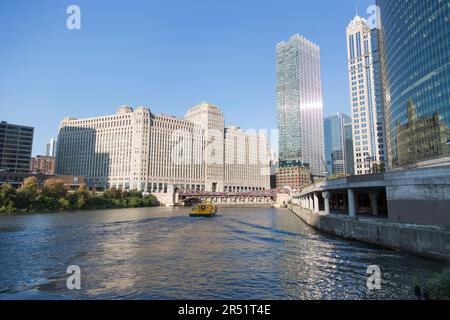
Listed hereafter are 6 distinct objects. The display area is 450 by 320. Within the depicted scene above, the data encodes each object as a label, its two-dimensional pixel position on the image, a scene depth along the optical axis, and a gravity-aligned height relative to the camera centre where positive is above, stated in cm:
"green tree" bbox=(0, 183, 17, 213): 9294 +82
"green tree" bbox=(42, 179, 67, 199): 11484 +422
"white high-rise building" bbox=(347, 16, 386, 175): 19086 +3606
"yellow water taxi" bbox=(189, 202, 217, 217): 9831 -319
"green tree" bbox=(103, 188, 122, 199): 15708 +351
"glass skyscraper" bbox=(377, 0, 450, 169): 8954 +3887
